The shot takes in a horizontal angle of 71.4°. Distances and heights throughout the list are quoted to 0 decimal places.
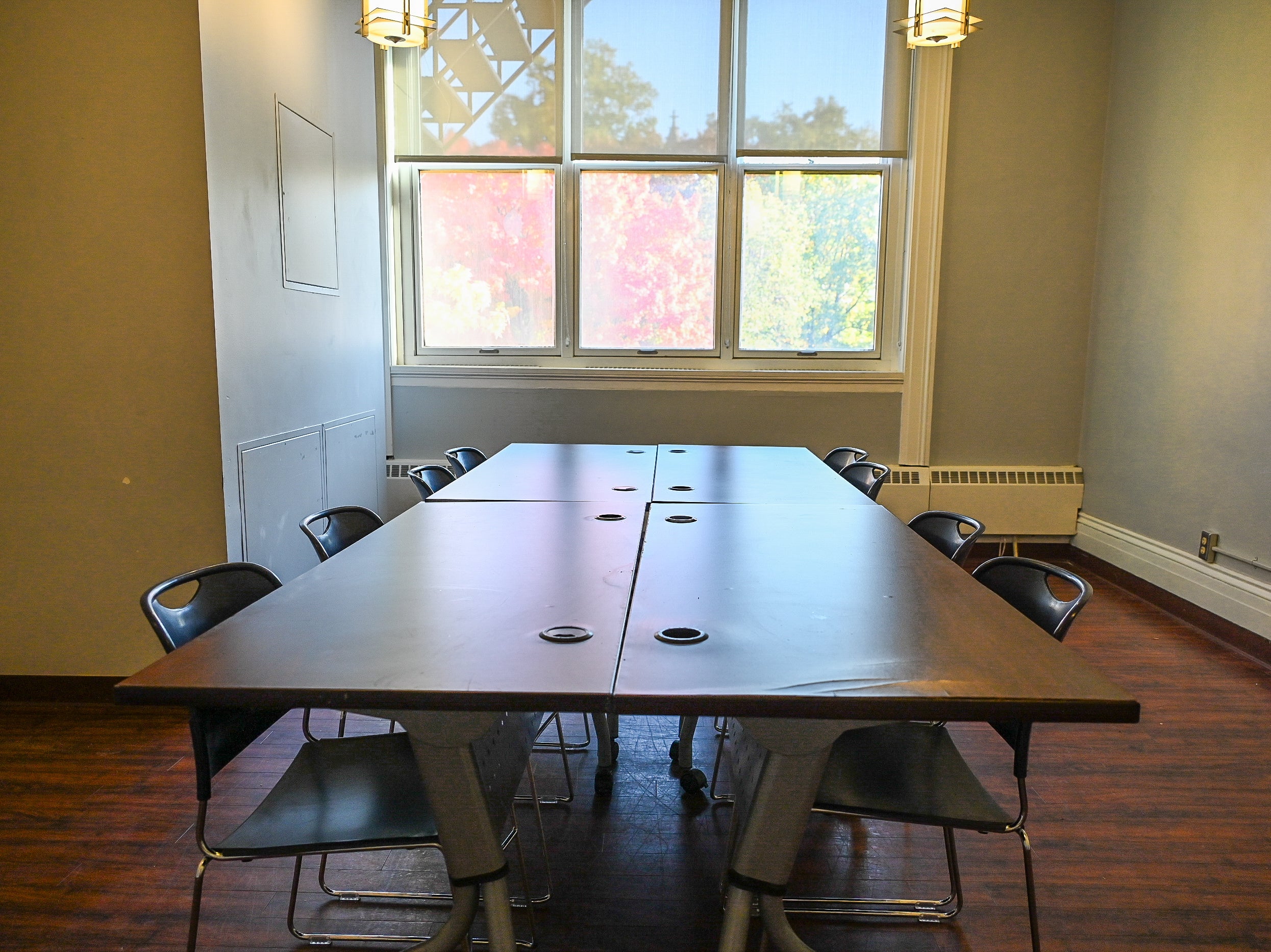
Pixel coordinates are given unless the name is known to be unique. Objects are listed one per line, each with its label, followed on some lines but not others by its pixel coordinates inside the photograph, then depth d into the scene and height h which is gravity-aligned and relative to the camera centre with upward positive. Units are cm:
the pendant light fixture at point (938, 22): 312 +119
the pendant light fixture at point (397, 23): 321 +119
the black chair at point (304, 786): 160 -88
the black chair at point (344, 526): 262 -55
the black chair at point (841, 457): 455 -52
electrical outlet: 441 -93
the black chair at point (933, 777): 173 -88
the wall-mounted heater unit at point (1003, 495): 582 -90
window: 562 +110
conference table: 138 -53
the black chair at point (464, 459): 414 -53
